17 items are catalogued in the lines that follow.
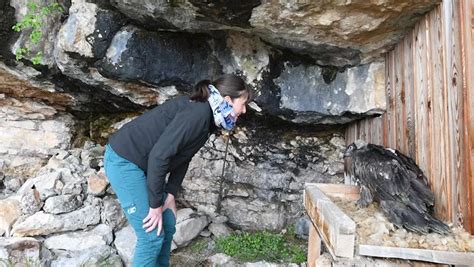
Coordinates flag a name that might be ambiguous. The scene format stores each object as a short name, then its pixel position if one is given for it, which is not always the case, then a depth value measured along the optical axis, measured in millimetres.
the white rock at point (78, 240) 3693
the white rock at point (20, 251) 3379
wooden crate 1726
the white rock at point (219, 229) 4305
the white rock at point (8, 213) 3723
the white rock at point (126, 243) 3596
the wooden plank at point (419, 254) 1719
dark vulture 2010
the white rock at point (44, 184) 4062
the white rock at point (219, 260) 3732
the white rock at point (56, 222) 3711
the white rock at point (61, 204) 3910
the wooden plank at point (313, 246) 2600
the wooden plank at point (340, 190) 2717
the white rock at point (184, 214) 4197
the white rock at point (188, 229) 3986
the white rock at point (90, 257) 3443
